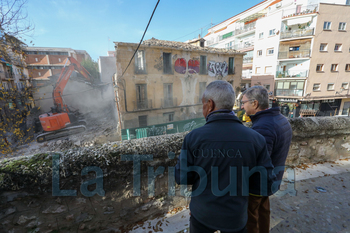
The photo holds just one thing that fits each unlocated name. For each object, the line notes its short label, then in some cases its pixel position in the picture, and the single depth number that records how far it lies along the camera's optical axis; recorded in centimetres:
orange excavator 1148
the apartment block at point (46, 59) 3203
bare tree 407
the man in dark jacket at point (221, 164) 111
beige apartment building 1902
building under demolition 1456
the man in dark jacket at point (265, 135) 160
